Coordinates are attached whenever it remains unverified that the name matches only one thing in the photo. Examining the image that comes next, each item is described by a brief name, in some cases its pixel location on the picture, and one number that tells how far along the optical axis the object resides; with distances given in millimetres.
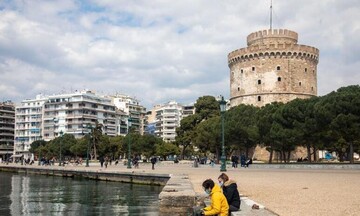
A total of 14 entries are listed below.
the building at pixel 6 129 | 140625
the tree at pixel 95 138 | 88819
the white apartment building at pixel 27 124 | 136375
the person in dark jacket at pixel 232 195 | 11242
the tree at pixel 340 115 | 39719
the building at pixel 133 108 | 155250
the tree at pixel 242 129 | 53300
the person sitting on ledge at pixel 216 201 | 10445
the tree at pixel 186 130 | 76750
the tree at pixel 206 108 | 76812
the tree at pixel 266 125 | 50844
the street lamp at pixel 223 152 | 31656
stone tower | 72438
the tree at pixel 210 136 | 58750
